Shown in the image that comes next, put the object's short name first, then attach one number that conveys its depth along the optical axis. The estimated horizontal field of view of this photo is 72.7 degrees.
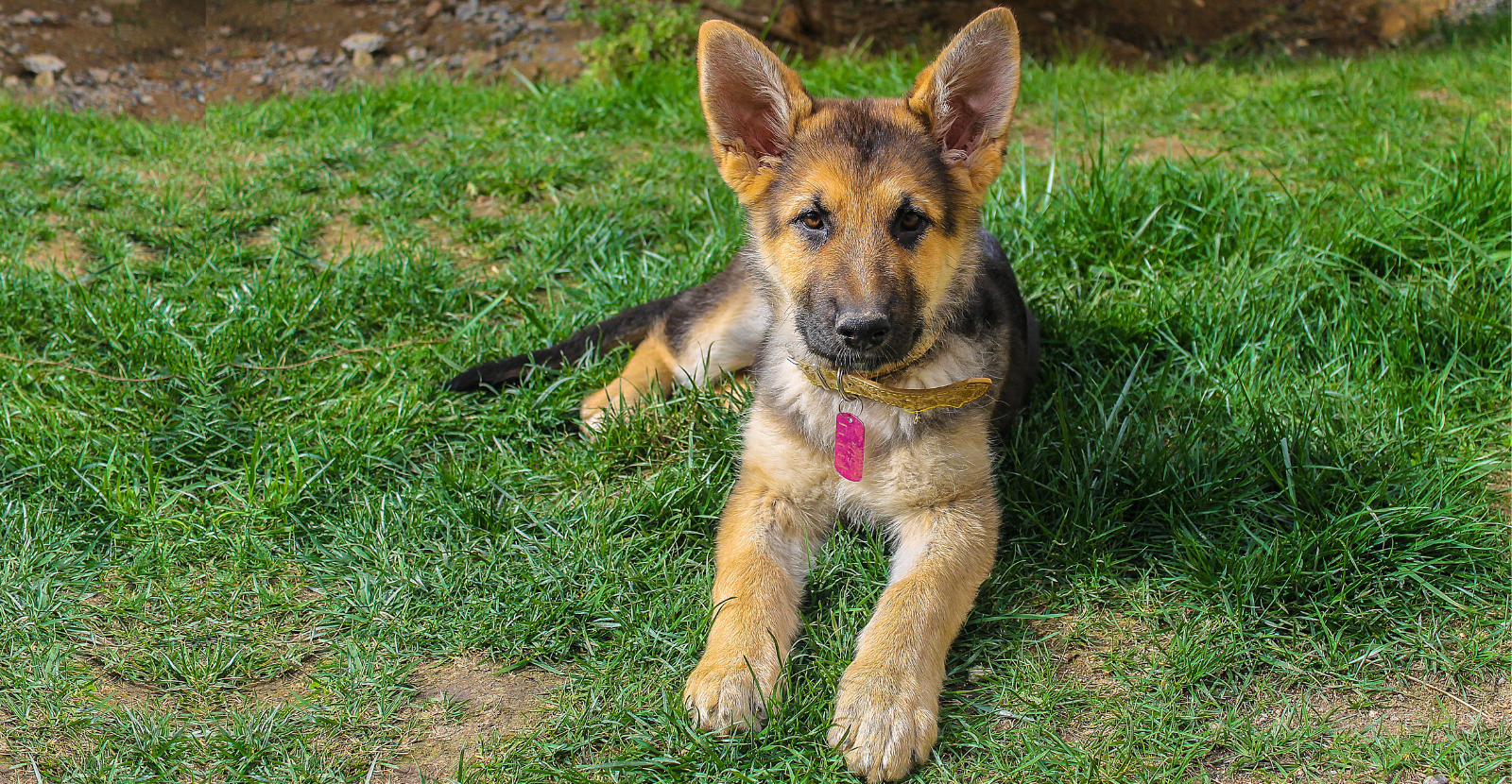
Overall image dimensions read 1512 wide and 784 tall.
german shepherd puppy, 2.83
